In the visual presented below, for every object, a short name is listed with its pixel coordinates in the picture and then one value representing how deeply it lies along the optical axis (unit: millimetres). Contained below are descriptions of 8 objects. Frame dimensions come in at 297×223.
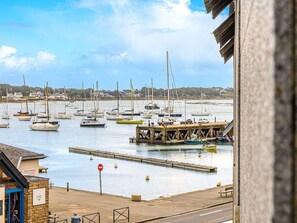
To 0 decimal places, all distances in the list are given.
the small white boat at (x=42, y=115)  184775
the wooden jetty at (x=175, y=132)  102000
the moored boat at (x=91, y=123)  152000
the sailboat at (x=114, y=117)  190775
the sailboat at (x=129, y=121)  165062
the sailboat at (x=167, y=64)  118125
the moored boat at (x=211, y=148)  86062
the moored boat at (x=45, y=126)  139000
